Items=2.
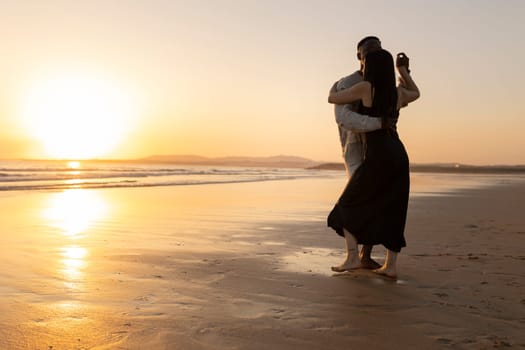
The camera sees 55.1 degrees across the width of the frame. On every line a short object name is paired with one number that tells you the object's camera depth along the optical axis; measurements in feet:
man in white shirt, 14.19
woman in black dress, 14.19
